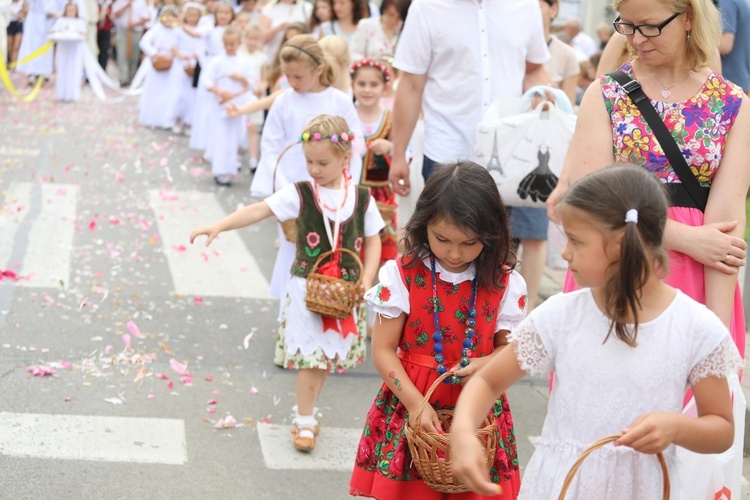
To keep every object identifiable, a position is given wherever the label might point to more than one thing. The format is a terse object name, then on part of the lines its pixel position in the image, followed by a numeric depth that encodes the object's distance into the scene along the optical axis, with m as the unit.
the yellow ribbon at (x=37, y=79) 19.94
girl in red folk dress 3.59
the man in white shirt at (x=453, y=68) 6.13
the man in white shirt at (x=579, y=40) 15.49
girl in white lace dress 2.72
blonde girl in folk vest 5.48
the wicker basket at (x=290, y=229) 5.79
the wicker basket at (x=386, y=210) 7.32
